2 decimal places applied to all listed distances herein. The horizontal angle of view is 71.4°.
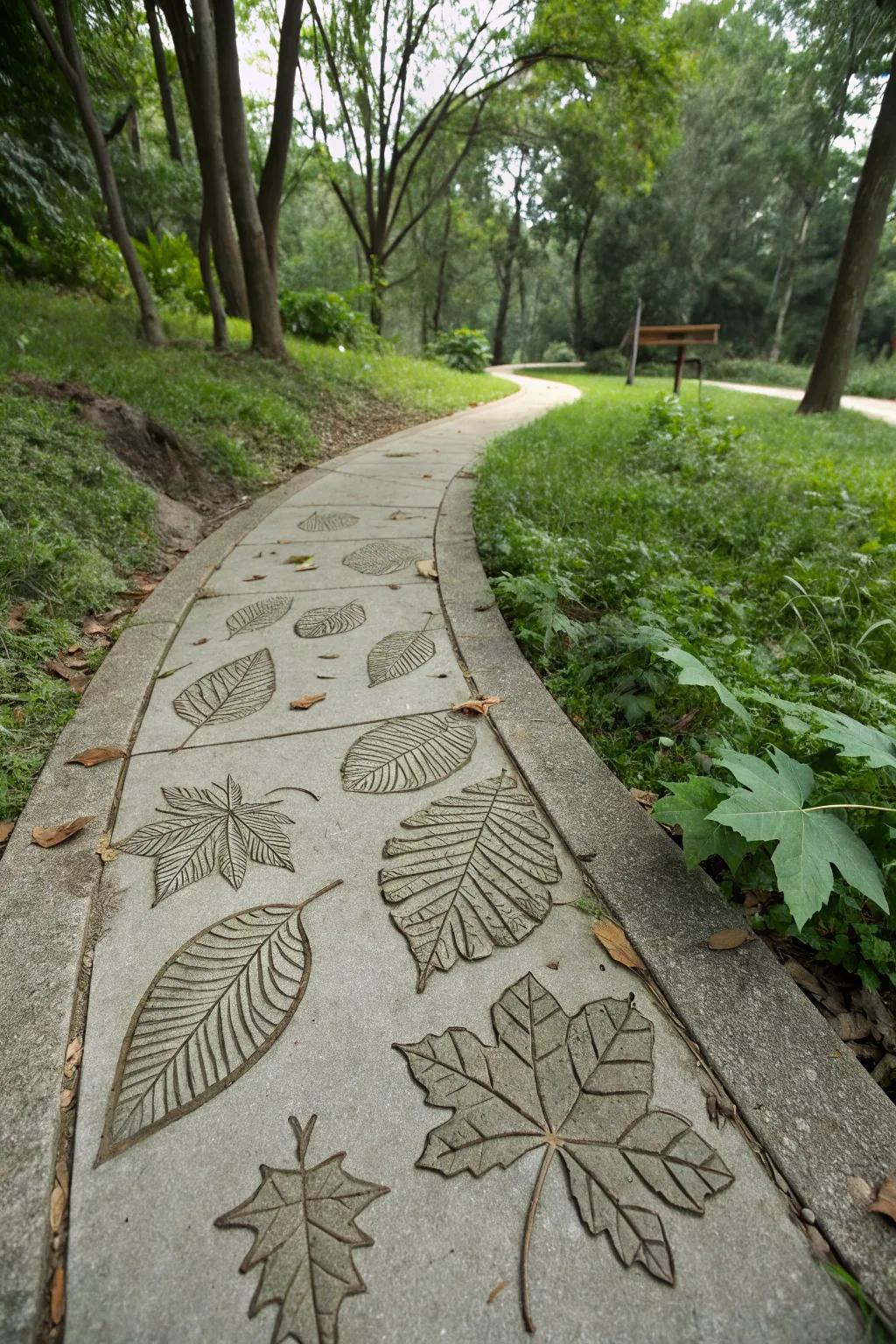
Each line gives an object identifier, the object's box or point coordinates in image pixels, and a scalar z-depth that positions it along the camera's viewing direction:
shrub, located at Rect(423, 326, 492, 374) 16.80
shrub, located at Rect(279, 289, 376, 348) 10.33
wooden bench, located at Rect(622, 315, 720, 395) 9.73
